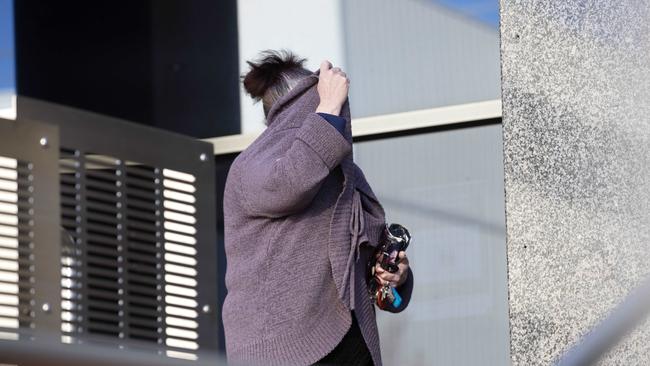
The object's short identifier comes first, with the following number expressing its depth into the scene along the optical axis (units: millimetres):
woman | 7310
